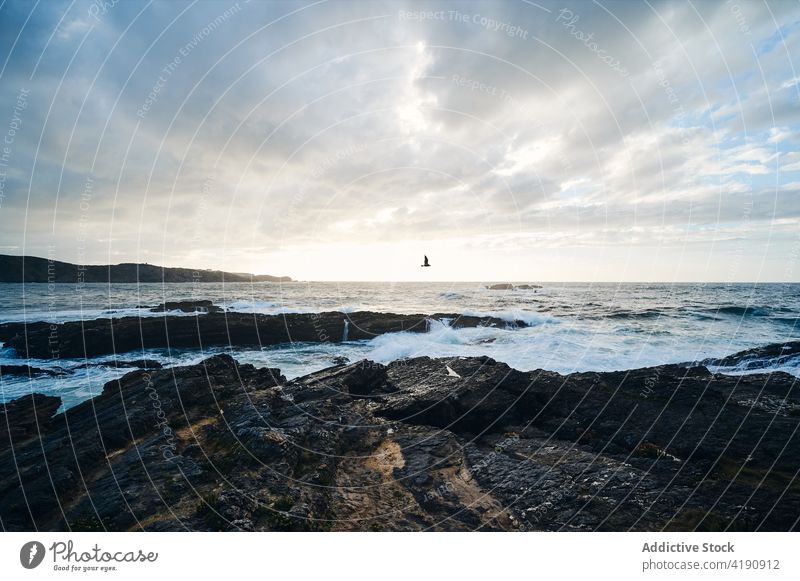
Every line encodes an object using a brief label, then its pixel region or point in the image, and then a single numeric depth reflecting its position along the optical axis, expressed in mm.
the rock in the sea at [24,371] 24797
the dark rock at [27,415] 12867
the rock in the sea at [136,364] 26438
